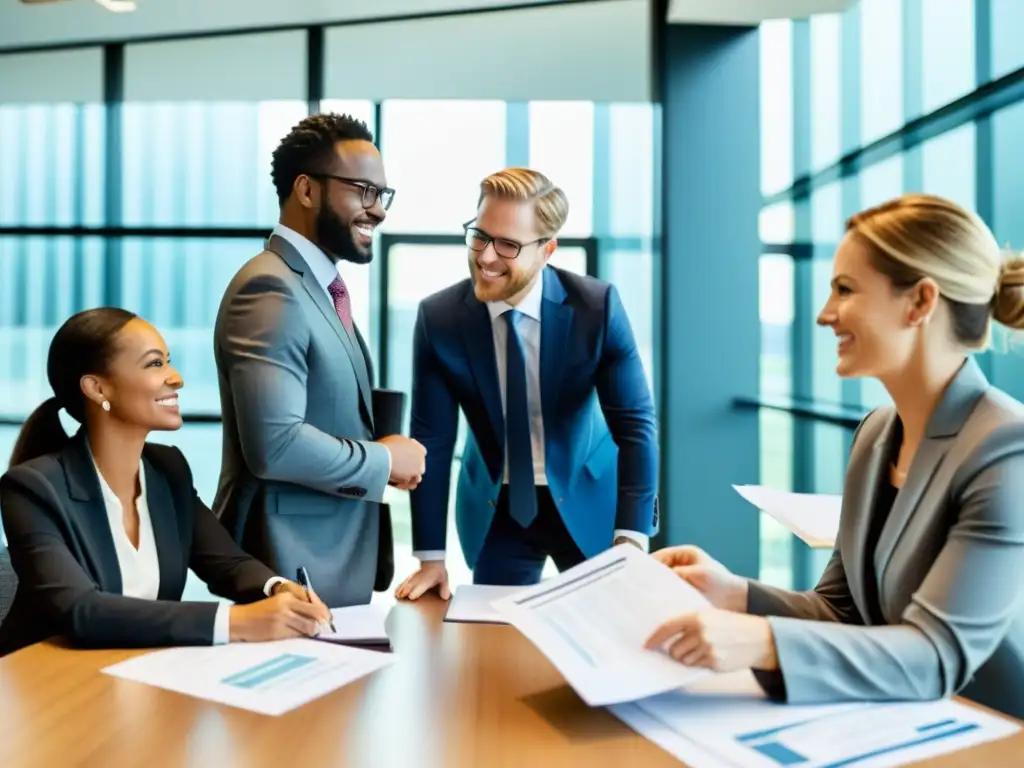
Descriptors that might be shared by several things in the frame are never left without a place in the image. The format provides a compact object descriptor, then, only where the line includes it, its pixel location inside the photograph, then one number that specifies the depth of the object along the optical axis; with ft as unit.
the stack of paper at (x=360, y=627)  4.82
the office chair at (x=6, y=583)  6.13
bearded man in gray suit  5.67
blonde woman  3.81
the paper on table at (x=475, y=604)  5.32
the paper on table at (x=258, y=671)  3.93
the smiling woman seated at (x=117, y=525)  4.69
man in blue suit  7.07
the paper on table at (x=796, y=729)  3.34
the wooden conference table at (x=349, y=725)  3.39
